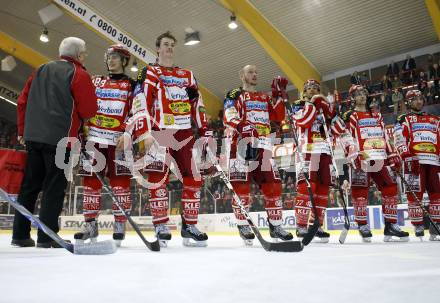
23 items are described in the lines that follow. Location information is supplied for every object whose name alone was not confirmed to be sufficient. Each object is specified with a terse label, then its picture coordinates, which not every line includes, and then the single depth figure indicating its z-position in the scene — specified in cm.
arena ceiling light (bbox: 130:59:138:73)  1407
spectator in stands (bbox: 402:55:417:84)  1077
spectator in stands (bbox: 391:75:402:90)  1105
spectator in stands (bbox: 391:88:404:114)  1038
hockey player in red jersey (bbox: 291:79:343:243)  399
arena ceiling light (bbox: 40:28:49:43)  1329
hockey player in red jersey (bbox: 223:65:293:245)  362
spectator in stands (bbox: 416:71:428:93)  1016
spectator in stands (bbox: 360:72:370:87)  1216
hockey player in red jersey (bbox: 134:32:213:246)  320
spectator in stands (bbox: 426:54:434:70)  1042
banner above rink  1133
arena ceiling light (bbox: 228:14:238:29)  1129
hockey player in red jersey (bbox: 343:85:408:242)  421
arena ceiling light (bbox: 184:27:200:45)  1270
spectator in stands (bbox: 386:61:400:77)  1177
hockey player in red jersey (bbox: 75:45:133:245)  332
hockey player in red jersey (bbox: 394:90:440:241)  460
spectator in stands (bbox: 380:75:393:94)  1127
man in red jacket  292
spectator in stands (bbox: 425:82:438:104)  973
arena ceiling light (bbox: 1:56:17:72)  1578
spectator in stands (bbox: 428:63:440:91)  1000
